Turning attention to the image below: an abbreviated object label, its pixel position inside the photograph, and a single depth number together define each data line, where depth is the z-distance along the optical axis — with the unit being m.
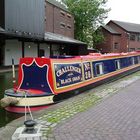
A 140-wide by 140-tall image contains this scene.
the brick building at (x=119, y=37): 36.19
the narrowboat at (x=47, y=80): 5.35
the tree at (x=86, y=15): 32.24
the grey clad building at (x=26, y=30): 14.18
